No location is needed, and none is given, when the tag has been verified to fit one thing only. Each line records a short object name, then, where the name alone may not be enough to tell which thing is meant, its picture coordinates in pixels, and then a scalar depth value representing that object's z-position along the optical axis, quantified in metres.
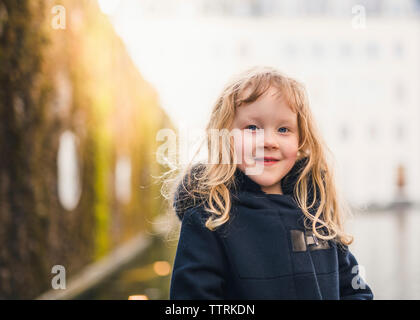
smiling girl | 1.57
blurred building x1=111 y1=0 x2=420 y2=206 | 31.70
